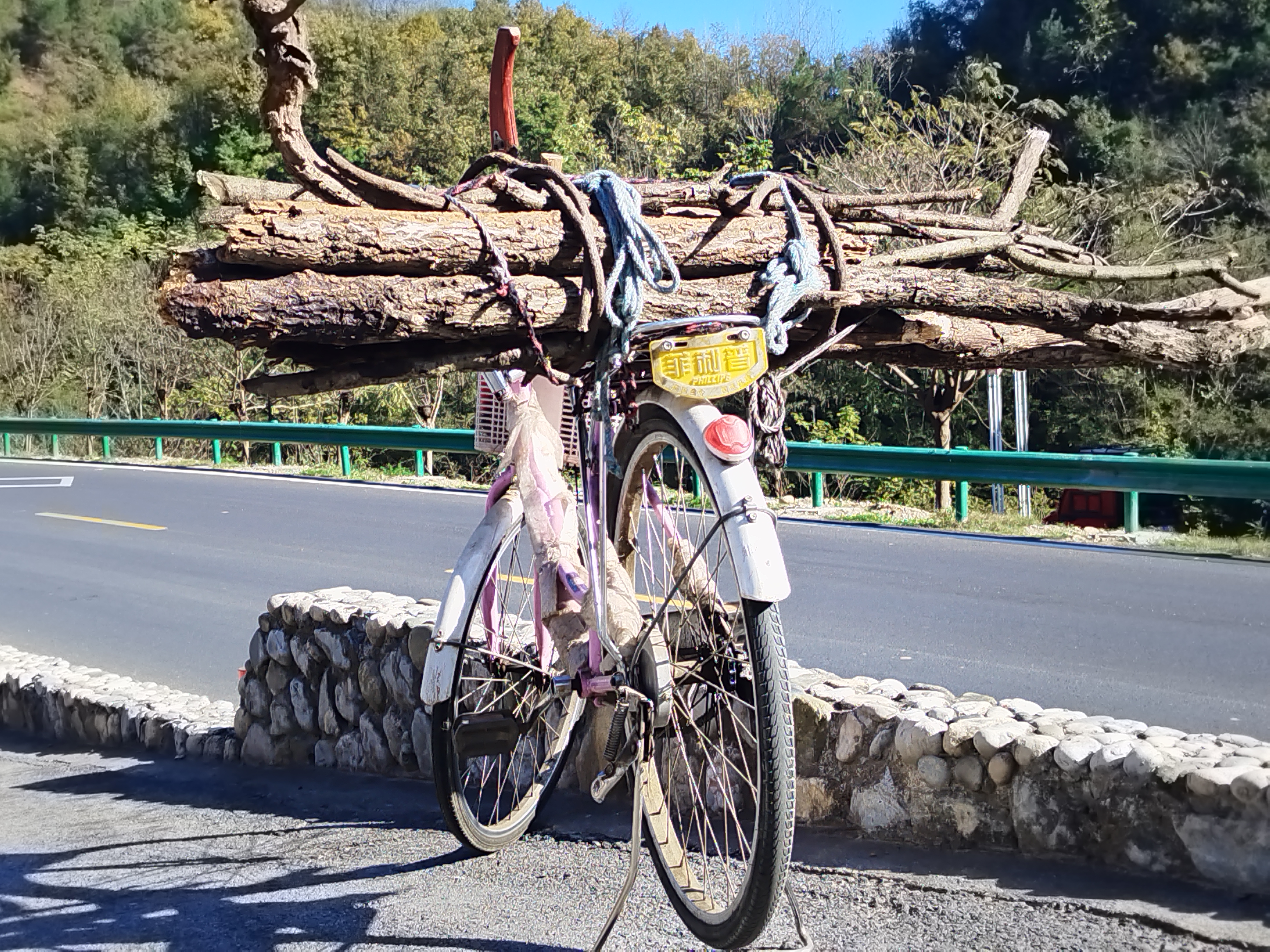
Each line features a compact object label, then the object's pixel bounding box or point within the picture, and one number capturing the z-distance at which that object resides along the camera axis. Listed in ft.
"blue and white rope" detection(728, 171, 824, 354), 11.30
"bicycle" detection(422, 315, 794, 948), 10.07
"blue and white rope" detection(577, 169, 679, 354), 11.03
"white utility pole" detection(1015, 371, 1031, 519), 56.59
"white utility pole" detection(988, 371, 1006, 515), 60.44
